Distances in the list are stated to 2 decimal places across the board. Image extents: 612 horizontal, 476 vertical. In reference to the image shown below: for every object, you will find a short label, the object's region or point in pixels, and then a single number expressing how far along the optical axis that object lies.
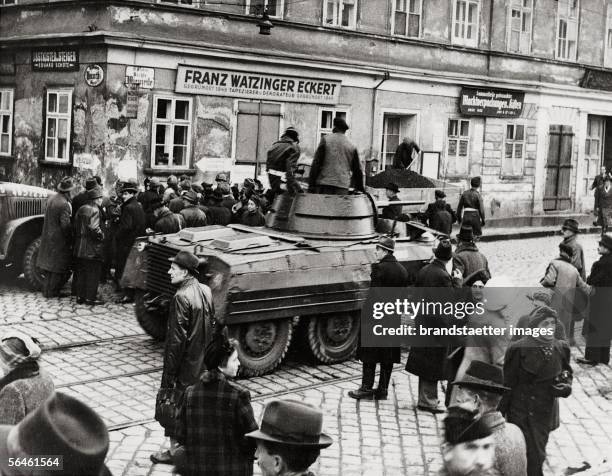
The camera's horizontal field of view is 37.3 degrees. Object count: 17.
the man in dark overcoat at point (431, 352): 8.91
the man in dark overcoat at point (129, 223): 13.63
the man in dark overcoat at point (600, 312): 11.03
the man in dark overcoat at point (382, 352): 9.16
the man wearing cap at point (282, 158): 11.85
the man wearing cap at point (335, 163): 11.25
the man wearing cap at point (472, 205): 19.15
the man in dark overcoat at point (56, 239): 13.47
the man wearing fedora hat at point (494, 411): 4.69
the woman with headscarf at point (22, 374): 5.09
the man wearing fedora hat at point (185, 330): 7.28
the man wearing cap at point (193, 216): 13.30
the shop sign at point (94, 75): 18.45
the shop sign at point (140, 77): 18.58
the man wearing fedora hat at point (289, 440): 4.14
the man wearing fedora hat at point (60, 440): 3.21
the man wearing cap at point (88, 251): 13.12
